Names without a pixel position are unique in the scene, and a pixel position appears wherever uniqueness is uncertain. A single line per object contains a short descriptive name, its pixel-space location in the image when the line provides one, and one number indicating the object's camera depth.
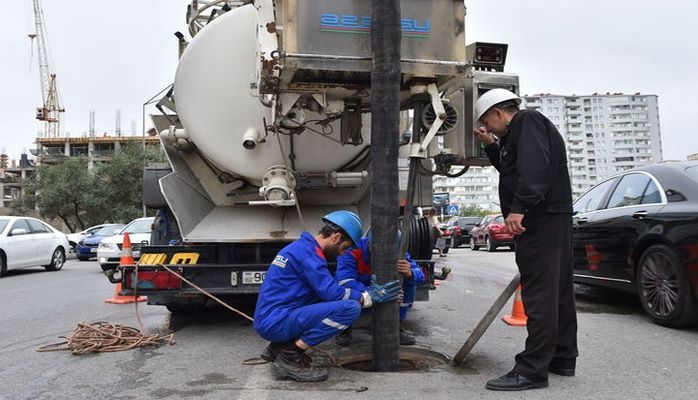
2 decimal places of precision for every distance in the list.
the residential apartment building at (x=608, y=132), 114.62
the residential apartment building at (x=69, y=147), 86.60
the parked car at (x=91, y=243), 20.80
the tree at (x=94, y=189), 40.97
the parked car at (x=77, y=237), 24.63
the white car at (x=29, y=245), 14.05
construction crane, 92.12
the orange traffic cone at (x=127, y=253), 7.35
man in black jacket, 3.80
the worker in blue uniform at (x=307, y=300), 4.04
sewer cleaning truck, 4.22
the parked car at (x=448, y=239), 18.24
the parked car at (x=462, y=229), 27.08
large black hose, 4.19
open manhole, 4.60
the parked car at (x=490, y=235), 20.95
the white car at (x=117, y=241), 14.45
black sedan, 5.46
